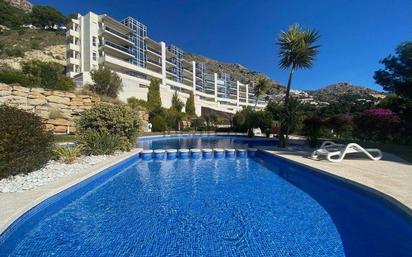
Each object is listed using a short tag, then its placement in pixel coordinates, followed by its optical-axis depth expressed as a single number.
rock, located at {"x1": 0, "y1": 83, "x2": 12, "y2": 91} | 14.88
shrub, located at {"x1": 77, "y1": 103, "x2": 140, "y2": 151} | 10.70
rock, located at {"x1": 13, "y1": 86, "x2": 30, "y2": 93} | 15.42
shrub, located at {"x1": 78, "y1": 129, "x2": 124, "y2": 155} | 9.77
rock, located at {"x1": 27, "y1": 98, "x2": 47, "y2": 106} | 16.02
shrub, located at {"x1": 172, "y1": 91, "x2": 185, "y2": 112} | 38.69
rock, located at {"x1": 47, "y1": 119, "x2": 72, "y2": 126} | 16.46
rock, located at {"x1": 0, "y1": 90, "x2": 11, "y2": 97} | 14.84
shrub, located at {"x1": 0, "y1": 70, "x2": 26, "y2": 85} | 16.62
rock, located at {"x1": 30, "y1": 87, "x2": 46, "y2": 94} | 16.30
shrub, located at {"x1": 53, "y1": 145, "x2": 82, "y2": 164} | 8.02
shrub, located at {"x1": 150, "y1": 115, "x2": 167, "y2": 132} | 28.12
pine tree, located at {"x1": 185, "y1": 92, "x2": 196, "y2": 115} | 42.53
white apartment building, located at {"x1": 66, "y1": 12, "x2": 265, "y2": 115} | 33.97
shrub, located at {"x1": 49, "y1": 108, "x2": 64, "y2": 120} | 16.64
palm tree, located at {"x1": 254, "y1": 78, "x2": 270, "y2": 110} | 46.40
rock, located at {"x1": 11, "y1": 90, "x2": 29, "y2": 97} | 15.33
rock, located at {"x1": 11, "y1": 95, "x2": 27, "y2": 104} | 15.27
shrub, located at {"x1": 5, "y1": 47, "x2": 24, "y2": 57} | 37.56
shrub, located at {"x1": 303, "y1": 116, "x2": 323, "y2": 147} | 13.20
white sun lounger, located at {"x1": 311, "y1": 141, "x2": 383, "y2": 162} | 8.59
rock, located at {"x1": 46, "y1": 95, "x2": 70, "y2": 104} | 17.08
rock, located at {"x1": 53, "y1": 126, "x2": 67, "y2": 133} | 16.61
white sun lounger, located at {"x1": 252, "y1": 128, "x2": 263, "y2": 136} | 26.00
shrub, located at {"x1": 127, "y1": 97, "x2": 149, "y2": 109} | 30.68
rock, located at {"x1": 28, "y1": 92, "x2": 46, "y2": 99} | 16.10
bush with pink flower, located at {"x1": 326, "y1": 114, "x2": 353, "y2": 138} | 13.86
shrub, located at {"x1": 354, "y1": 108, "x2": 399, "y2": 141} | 10.82
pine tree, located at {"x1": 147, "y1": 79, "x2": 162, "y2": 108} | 34.22
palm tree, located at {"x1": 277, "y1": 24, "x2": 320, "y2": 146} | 14.12
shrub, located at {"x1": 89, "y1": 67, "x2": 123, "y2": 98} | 26.42
